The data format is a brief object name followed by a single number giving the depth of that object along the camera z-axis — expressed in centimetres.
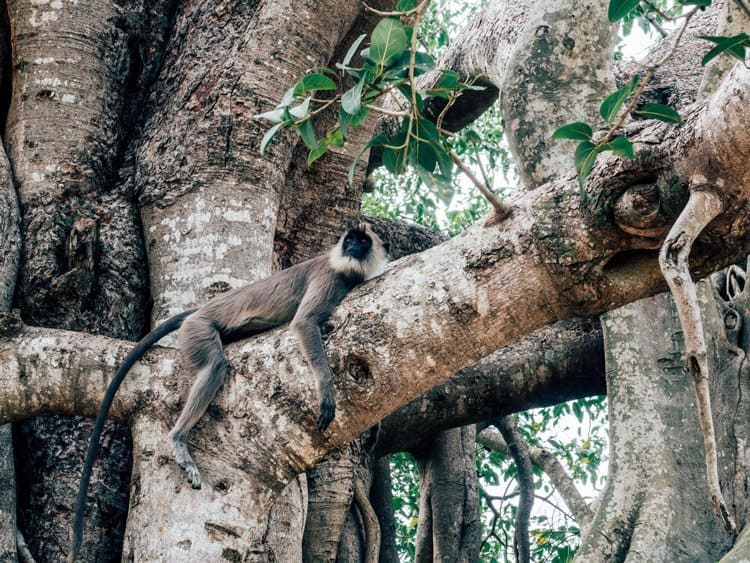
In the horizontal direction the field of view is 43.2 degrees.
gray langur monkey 311
